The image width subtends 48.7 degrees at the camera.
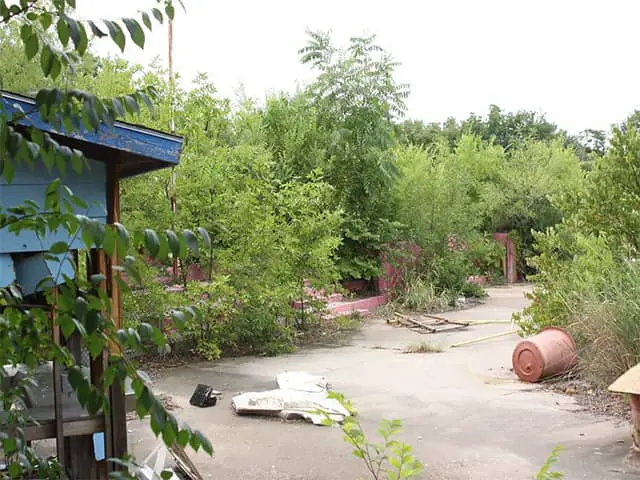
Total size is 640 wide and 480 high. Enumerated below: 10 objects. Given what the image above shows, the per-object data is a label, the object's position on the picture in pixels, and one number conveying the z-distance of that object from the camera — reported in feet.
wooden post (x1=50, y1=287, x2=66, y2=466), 10.72
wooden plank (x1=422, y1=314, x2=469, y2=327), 47.60
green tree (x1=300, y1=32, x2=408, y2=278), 57.36
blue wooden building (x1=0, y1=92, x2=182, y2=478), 10.44
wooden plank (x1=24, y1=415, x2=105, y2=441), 11.14
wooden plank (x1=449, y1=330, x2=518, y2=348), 39.80
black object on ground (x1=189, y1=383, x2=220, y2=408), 25.90
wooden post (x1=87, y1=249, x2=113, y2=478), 10.92
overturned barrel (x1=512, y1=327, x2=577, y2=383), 28.37
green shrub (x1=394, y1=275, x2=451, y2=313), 56.39
